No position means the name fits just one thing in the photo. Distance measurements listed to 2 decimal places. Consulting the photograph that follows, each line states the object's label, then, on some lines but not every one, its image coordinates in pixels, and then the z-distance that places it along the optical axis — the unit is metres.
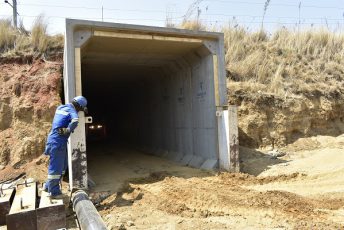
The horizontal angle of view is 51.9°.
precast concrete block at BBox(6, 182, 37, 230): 5.51
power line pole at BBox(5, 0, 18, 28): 14.45
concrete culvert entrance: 9.23
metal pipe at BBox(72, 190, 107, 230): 5.07
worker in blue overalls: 7.20
